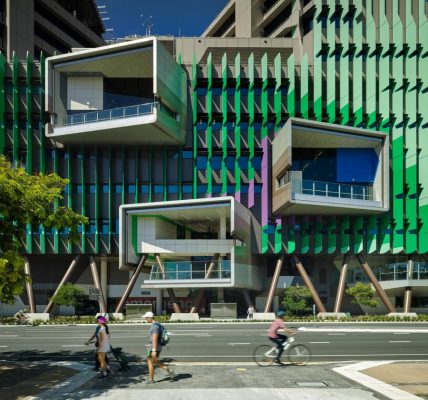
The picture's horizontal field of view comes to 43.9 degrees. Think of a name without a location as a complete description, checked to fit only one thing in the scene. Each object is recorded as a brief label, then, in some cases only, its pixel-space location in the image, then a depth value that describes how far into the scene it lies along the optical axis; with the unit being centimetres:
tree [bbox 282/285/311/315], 4534
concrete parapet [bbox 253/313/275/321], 4455
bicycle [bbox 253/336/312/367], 1652
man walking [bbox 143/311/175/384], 1344
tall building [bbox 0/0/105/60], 7188
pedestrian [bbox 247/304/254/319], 4509
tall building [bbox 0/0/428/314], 4797
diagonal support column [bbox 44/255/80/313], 5025
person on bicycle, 1639
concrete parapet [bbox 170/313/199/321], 4372
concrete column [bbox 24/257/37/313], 5072
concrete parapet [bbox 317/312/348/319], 4554
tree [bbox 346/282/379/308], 4531
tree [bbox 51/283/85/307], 4647
